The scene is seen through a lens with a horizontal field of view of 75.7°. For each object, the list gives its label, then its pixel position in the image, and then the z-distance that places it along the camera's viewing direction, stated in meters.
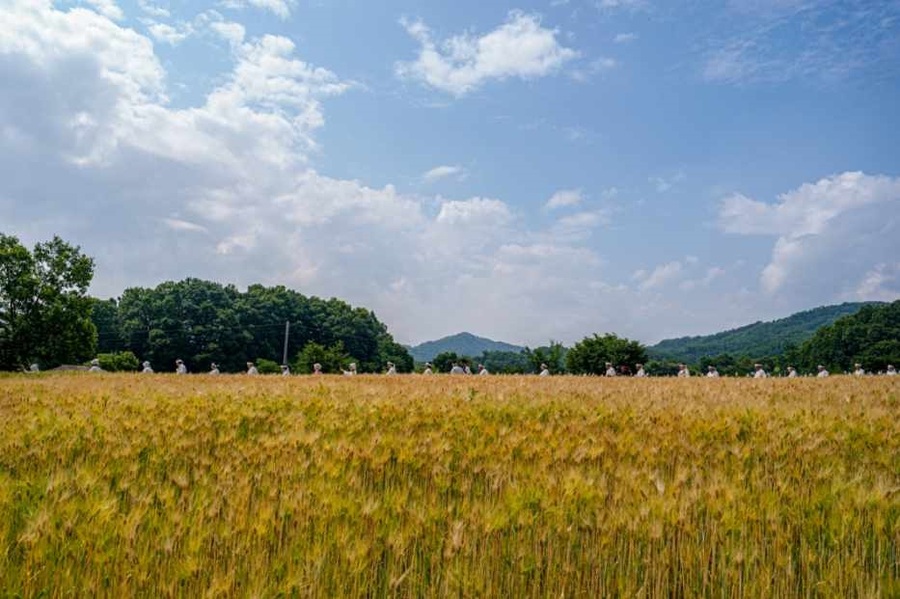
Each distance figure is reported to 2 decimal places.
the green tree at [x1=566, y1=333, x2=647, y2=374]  68.88
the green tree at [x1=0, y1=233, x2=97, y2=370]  38.00
